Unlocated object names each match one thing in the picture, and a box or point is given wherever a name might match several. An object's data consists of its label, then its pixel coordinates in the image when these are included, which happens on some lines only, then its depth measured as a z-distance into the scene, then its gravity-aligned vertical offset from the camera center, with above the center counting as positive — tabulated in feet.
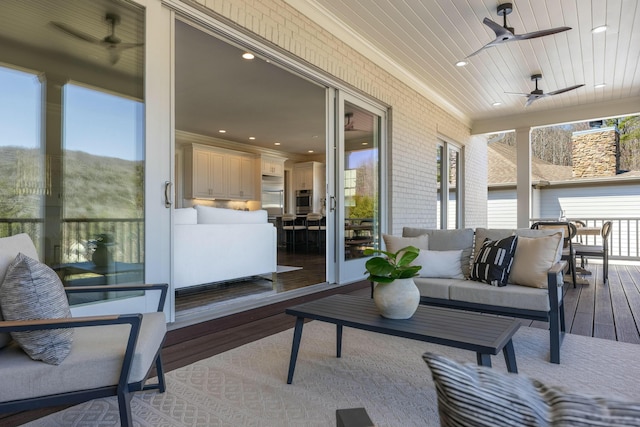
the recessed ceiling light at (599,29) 14.74 +7.44
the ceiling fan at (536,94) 19.49 +6.43
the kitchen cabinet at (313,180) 37.11 +3.56
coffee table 5.23 -1.78
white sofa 12.91 -1.16
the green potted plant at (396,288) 6.22 -1.23
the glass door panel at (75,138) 7.56 +1.68
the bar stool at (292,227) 31.90 -1.04
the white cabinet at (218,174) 29.19 +3.47
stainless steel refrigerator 34.88 +1.93
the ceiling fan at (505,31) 12.62 +6.32
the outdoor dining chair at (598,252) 16.16 -1.62
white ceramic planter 6.22 -1.41
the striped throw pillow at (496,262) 8.89 -1.17
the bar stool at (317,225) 29.86 -0.86
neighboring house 29.48 +2.34
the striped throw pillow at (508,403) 1.14 -0.63
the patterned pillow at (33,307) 4.20 -1.07
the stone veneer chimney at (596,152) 40.24 +6.91
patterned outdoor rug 5.37 -2.92
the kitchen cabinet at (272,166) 34.62 +4.72
